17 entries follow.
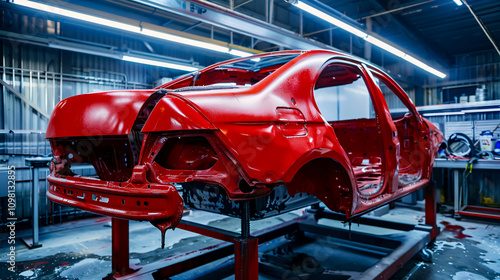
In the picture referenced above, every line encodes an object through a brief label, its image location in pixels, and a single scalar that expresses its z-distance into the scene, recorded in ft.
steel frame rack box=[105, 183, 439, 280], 5.67
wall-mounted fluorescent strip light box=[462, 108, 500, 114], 21.02
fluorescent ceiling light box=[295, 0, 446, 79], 14.11
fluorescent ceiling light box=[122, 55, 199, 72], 21.14
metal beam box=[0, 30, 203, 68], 18.61
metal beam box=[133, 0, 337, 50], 12.87
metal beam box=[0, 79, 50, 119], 19.40
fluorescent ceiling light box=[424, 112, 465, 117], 23.19
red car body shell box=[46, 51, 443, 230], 4.30
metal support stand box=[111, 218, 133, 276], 8.09
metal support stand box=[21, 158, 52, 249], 12.34
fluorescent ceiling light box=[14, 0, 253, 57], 12.19
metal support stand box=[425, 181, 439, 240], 11.71
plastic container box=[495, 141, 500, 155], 18.20
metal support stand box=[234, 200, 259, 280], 5.54
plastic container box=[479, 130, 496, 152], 18.56
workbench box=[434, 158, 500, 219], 15.92
